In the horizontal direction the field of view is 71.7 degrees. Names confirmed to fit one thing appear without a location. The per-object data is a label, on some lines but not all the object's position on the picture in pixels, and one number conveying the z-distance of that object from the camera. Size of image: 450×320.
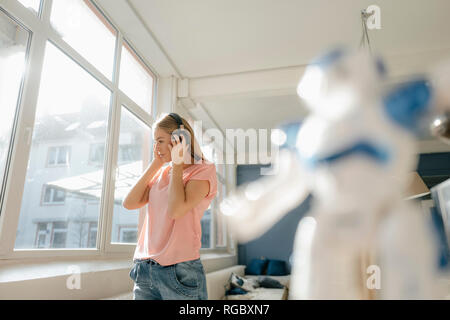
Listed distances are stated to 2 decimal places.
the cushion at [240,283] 3.80
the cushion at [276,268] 5.25
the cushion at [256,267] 5.37
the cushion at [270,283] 4.41
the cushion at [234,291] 3.62
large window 1.45
